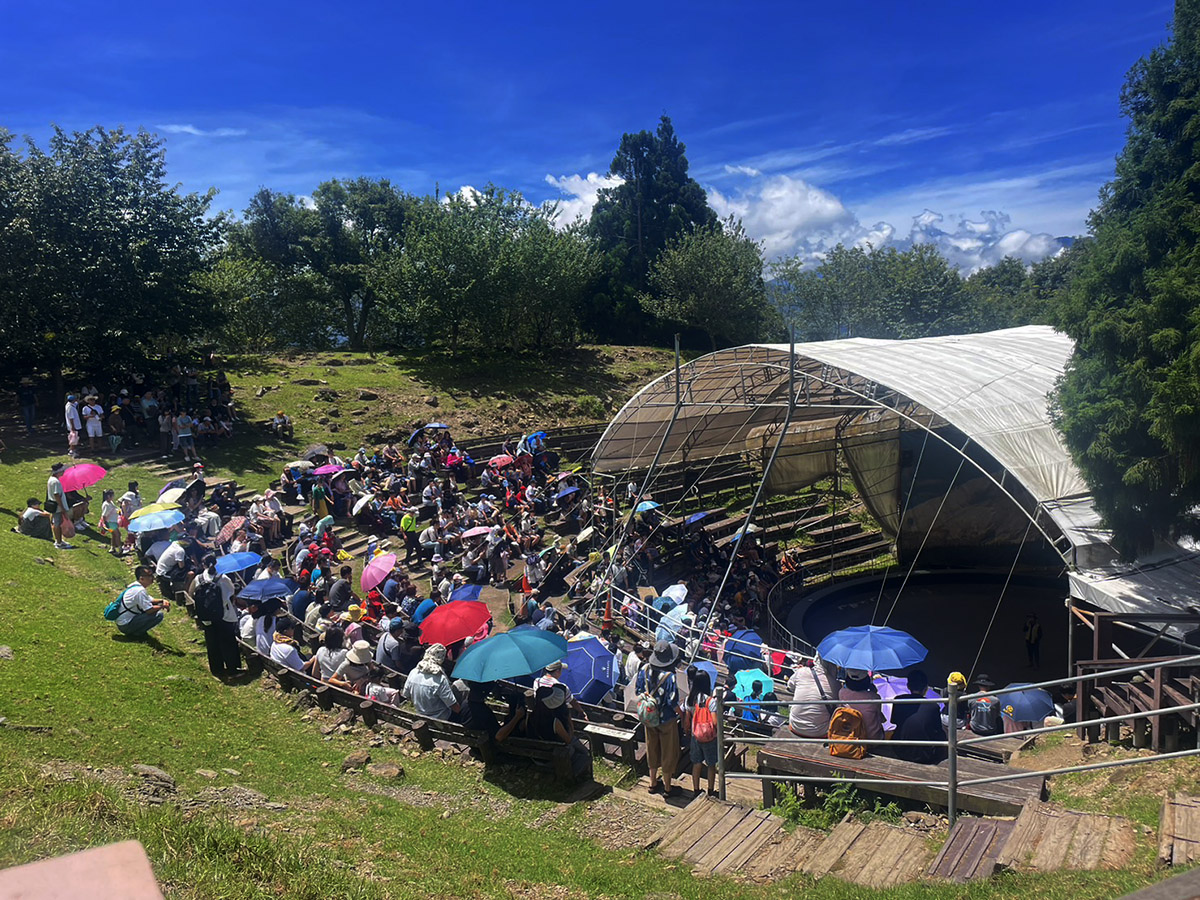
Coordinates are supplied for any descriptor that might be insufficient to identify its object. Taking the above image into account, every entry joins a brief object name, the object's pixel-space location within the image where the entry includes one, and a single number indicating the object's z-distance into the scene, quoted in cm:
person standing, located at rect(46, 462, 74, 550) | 1553
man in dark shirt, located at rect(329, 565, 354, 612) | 1362
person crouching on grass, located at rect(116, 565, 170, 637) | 1179
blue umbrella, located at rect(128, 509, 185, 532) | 1451
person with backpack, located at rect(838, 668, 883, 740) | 881
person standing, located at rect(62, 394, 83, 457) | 2059
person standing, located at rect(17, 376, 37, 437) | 2238
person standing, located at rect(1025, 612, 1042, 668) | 1675
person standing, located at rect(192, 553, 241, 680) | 1120
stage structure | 1287
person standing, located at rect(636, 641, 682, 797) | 877
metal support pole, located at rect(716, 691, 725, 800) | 797
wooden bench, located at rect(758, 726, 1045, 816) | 696
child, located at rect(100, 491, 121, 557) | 1616
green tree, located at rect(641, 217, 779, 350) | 4878
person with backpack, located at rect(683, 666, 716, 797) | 855
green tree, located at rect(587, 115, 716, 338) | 5934
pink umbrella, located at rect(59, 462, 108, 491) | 1589
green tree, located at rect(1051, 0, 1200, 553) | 1050
